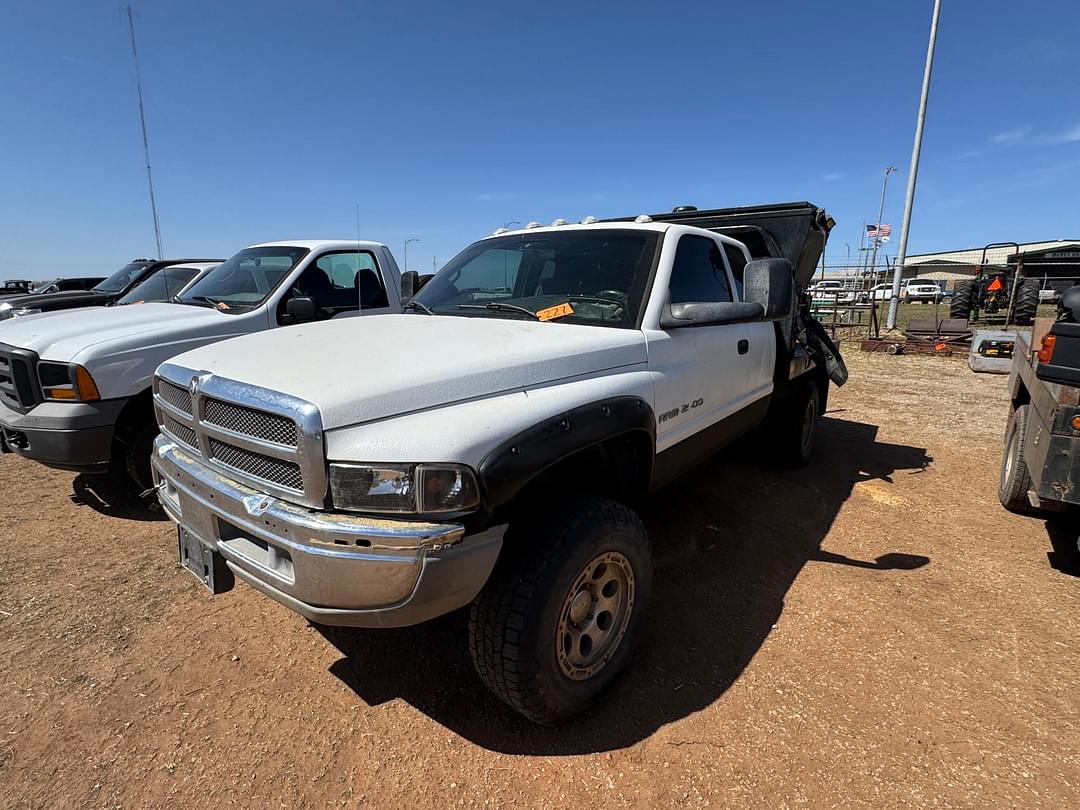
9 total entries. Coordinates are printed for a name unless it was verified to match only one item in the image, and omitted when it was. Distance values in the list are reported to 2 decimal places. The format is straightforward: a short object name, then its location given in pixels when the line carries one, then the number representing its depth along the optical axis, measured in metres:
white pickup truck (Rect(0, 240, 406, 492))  3.71
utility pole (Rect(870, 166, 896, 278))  18.22
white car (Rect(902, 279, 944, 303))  33.50
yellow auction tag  2.82
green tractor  16.45
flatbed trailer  2.99
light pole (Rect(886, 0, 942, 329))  16.02
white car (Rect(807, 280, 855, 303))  19.66
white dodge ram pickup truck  1.78
